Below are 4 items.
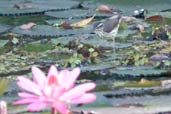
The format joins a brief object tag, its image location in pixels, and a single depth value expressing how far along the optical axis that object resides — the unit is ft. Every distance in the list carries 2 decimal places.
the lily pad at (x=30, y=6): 22.97
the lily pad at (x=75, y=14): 21.84
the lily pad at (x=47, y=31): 18.47
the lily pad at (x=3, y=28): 19.20
